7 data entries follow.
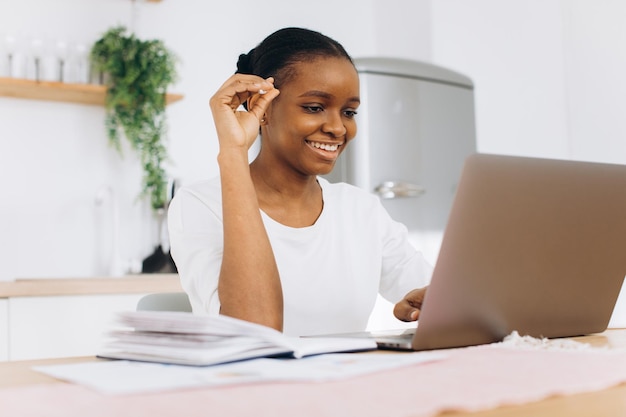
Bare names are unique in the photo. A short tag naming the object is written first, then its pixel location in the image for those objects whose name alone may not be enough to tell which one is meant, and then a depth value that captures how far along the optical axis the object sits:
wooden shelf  2.83
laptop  0.89
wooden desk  0.57
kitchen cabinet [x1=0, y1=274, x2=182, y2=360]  2.33
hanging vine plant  2.98
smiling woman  1.37
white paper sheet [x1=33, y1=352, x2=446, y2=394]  0.62
